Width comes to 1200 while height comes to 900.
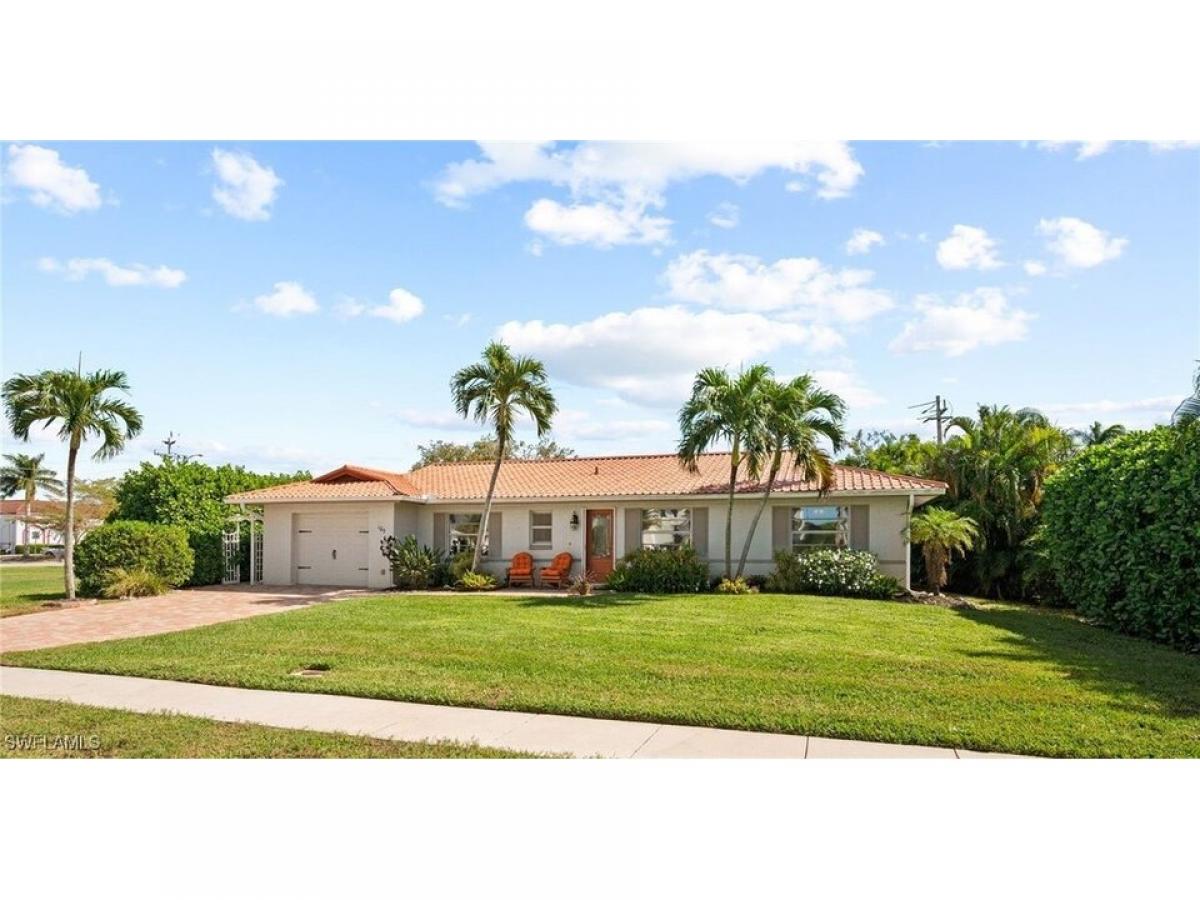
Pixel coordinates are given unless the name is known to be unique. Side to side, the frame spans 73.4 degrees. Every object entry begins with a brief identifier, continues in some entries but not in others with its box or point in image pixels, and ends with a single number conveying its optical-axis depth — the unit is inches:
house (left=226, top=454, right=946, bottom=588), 764.0
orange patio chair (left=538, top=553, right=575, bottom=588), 807.0
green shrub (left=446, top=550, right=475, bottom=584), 811.4
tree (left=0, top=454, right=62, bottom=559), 2105.1
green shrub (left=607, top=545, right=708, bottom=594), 735.1
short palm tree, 724.7
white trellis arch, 902.4
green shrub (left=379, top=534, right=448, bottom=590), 814.5
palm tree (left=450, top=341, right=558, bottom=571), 774.5
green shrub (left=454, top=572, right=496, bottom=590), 784.3
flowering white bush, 705.0
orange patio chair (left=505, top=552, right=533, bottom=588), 826.8
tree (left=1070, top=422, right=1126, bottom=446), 857.8
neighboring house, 2023.9
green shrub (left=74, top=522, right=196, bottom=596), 765.3
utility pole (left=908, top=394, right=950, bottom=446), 1395.2
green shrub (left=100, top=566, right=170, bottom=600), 735.7
